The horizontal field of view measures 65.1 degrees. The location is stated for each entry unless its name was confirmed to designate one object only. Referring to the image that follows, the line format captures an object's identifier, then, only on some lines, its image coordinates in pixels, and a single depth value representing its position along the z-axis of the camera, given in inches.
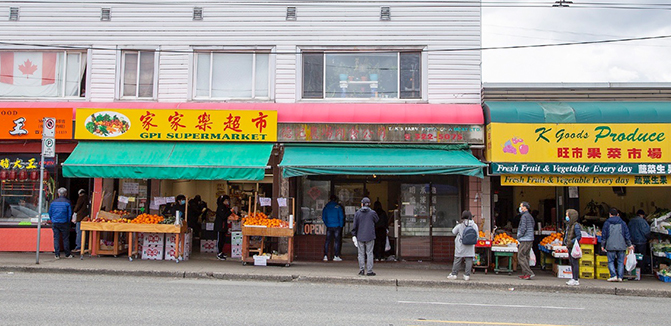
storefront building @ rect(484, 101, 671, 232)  492.7
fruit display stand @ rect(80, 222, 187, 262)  508.1
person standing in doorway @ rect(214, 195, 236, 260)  554.3
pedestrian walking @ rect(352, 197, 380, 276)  462.6
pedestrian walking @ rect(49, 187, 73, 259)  509.0
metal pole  474.6
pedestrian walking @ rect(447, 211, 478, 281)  446.9
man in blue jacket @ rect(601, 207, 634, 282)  466.6
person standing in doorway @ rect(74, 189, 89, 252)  536.7
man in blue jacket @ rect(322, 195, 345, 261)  539.8
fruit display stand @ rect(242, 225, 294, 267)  498.9
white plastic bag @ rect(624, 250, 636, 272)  466.3
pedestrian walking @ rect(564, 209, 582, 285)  443.8
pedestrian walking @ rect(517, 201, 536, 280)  465.1
